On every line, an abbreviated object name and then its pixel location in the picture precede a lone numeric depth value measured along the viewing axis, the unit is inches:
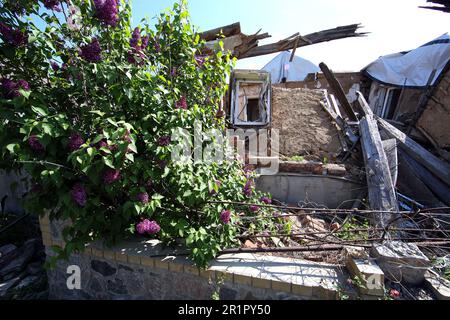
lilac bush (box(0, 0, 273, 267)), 60.7
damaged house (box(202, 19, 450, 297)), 138.3
